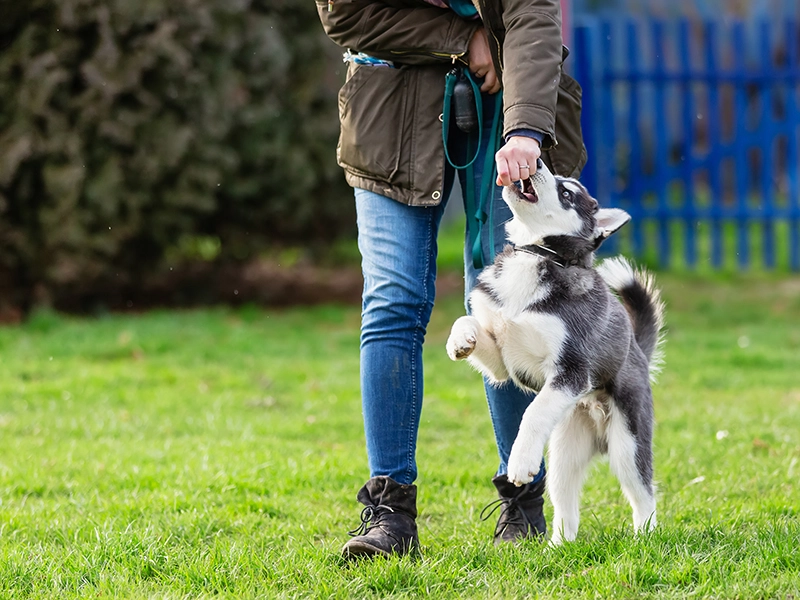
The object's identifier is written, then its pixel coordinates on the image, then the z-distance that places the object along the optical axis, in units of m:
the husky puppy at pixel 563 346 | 6.29
